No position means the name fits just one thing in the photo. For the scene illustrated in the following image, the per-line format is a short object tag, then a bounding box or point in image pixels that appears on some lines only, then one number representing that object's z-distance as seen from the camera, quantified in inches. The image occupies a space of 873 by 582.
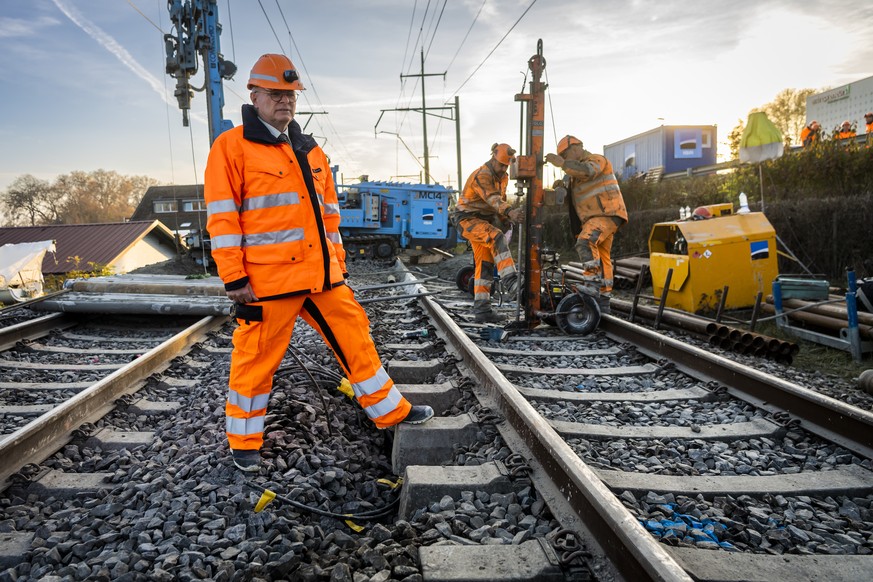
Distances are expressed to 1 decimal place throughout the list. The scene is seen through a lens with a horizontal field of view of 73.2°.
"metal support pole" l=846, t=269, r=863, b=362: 214.2
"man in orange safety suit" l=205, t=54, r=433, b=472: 113.7
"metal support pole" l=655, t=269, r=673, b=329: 271.7
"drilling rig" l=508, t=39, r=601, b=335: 251.3
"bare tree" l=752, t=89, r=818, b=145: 1876.2
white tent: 544.9
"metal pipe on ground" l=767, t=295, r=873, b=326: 224.7
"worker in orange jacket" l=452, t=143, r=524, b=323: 279.6
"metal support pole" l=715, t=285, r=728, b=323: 269.9
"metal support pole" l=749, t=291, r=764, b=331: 256.7
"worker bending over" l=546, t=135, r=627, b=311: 271.0
